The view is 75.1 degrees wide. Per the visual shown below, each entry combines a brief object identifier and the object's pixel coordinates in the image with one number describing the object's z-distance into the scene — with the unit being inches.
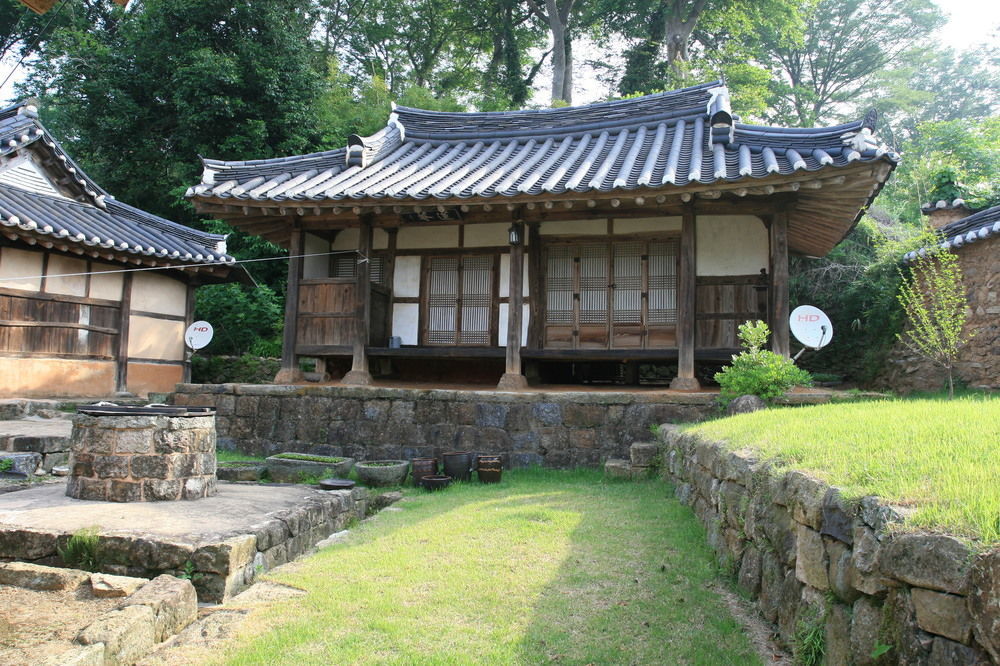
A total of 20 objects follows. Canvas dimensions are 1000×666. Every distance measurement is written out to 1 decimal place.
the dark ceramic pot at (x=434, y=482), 327.0
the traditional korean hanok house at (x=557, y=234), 377.1
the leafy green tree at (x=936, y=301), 358.0
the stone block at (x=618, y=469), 331.0
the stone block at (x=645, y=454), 331.3
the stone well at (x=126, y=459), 242.7
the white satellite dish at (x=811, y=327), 355.6
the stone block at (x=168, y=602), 154.5
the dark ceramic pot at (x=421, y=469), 334.6
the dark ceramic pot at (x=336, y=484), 307.9
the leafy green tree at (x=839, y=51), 1133.7
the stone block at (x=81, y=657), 123.8
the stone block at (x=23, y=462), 343.9
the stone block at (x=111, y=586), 165.6
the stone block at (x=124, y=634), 135.4
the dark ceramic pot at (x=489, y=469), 338.0
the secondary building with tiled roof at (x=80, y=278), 495.8
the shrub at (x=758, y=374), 318.0
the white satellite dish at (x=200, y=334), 567.8
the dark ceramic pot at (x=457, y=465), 343.9
